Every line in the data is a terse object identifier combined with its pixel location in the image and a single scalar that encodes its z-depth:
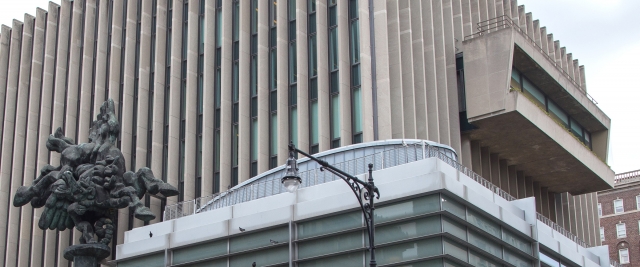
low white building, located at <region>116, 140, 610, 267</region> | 37.34
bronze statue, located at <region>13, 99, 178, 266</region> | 43.97
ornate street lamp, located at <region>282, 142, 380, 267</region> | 28.78
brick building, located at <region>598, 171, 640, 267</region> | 113.00
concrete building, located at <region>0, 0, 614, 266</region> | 51.88
